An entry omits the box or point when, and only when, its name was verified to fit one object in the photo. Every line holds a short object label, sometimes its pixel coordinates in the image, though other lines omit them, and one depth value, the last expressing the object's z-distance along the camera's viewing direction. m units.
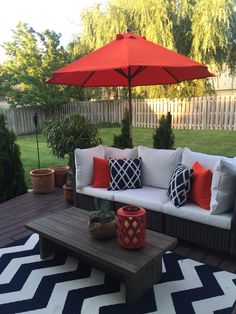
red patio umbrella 2.48
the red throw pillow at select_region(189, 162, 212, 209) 2.47
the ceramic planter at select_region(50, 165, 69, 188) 4.37
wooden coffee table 1.74
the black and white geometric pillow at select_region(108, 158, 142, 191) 3.05
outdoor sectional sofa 2.30
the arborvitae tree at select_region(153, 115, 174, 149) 3.81
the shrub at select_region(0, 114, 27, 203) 3.82
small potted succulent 1.96
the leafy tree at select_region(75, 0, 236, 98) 7.32
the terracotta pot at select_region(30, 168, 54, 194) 4.04
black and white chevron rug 1.83
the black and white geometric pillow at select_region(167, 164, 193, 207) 2.54
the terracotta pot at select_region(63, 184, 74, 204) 3.64
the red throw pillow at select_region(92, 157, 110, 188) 3.18
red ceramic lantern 1.85
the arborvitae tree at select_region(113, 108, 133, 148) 4.08
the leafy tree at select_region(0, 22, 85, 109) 10.16
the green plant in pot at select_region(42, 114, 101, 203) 3.73
